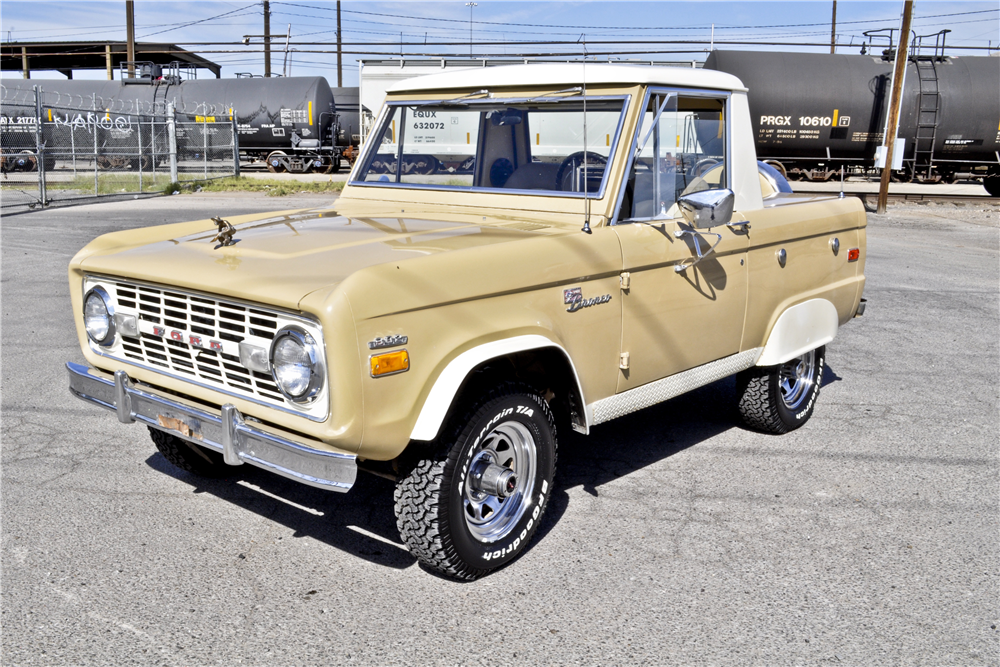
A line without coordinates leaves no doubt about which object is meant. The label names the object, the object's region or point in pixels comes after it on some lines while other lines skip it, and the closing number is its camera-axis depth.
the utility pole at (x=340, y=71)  48.17
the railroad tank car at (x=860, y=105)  22.56
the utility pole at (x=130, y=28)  37.75
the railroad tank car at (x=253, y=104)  30.27
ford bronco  3.00
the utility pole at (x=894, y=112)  18.98
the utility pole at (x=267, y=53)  45.97
